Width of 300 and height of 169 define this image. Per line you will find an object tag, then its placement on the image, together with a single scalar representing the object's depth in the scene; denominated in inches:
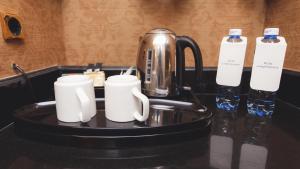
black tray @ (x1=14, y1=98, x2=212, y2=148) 16.8
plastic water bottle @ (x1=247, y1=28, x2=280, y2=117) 25.4
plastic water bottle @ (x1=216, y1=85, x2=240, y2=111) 27.5
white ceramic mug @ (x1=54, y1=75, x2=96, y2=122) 17.4
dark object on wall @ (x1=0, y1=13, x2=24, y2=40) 21.5
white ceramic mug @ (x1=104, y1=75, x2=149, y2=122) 17.8
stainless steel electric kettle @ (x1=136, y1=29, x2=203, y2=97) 25.6
